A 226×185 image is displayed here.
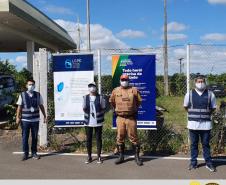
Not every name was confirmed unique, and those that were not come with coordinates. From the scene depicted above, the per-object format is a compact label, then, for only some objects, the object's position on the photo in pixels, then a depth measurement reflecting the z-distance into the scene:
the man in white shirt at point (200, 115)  4.25
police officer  4.54
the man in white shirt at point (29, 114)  4.87
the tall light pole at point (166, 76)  5.19
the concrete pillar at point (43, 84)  5.41
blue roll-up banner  5.05
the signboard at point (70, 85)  5.24
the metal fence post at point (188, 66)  4.95
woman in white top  4.69
